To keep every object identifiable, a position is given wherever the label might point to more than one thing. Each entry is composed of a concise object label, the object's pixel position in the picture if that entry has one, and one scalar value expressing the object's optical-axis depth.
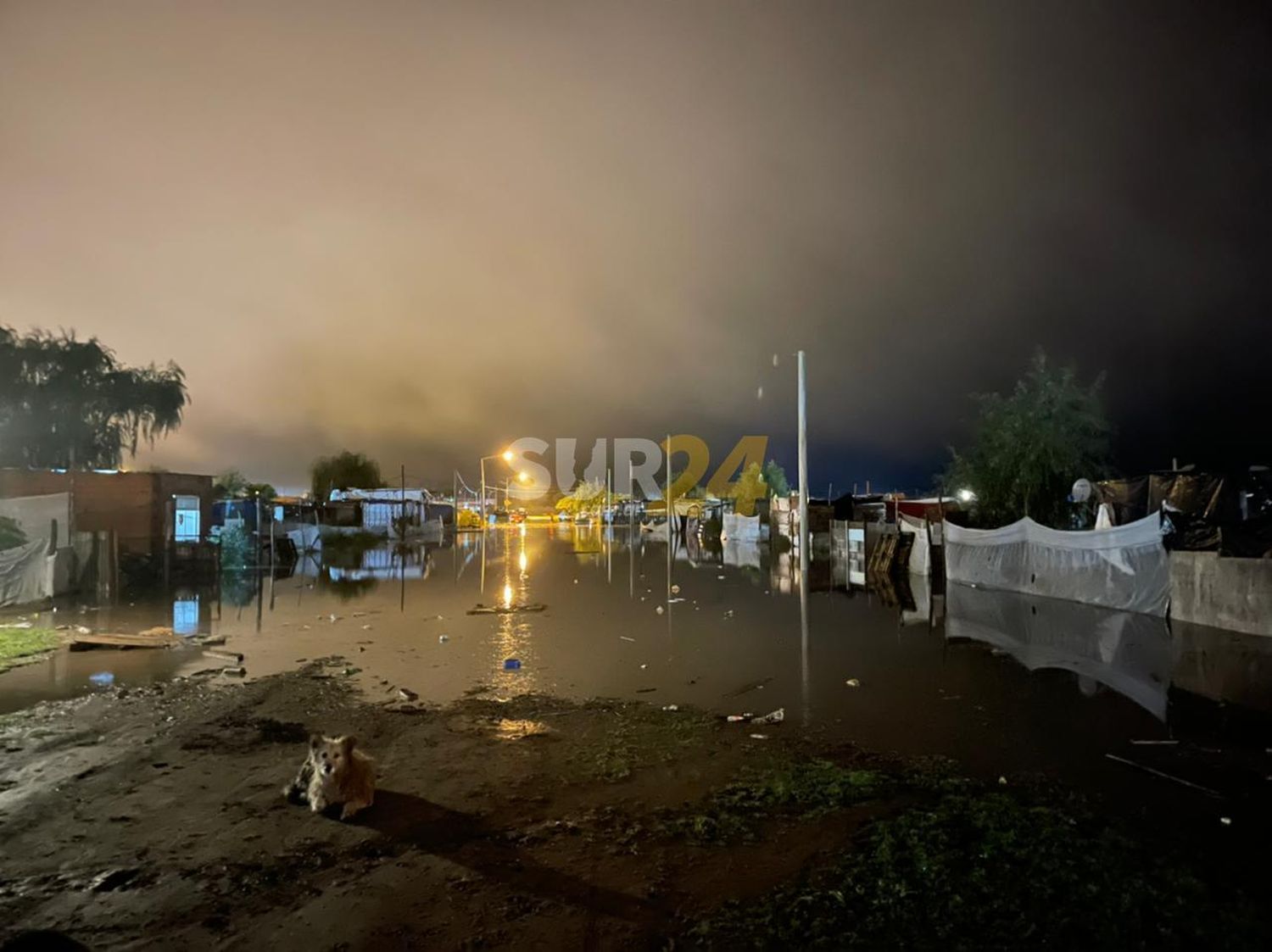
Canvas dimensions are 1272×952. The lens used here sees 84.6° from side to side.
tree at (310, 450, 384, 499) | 99.69
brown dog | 4.74
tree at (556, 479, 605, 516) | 128.38
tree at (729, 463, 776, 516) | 95.69
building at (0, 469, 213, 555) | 22.83
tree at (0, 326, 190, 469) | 32.38
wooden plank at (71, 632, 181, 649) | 10.71
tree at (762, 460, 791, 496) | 115.48
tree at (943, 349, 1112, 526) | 22.67
